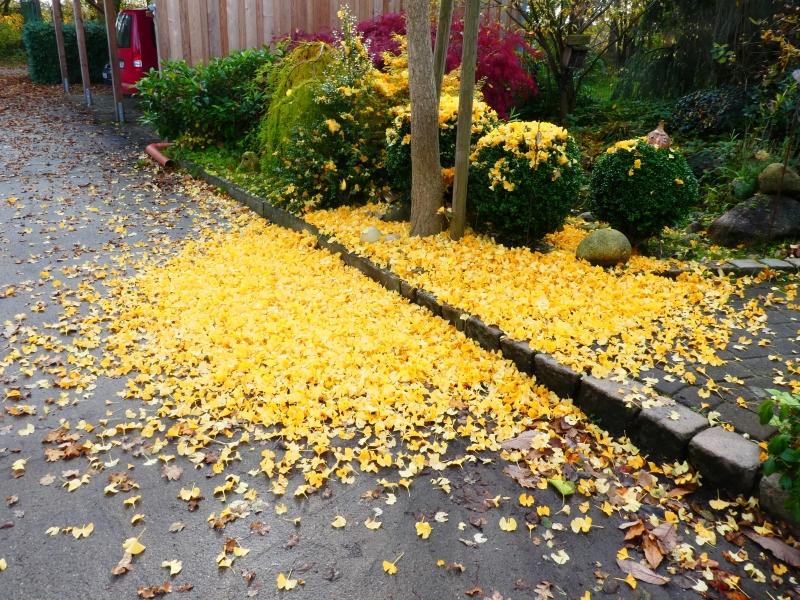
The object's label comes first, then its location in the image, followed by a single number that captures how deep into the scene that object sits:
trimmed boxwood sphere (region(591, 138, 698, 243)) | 5.02
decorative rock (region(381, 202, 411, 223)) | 6.16
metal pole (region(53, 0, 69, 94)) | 13.79
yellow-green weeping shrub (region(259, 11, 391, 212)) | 6.52
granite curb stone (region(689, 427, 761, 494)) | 2.68
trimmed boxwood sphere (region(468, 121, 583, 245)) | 5.06
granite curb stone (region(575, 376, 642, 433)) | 3.11
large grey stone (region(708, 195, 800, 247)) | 5.43
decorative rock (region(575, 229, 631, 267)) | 4.90
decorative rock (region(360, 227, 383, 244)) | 5.63
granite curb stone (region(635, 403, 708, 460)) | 2.90
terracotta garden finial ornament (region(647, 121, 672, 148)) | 5.76
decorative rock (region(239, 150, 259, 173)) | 8.53
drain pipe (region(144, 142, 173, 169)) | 9.13
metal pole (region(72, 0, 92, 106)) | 12.24
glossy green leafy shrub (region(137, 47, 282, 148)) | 9.01
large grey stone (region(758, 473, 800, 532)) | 2.54
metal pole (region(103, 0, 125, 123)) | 10.72
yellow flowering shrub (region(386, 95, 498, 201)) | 5.74
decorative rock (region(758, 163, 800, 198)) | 5.46
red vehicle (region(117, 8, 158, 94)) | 13.00
